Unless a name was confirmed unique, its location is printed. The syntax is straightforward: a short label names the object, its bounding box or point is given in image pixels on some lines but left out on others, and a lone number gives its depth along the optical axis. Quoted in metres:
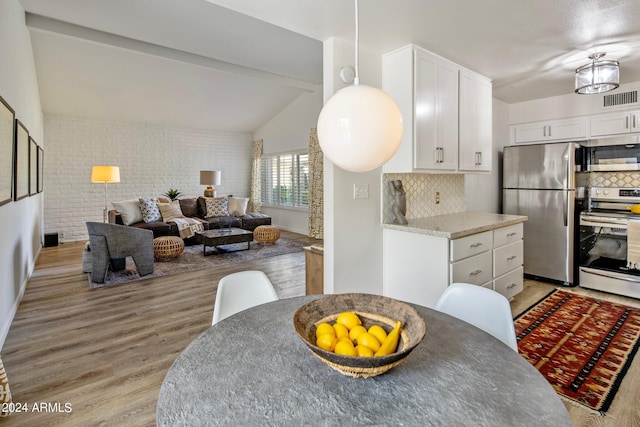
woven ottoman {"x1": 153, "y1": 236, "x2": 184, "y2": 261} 4.95
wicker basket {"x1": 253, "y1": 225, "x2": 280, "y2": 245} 6.31
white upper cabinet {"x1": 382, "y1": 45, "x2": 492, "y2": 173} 2.65
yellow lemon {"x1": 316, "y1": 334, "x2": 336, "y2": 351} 0.94
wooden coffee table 5.36
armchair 3.85
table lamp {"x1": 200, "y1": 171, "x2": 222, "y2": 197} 7.16
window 7.64
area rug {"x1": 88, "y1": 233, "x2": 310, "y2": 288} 4.23
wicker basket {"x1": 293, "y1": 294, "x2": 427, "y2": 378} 0.84
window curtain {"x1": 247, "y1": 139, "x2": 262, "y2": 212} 8.84
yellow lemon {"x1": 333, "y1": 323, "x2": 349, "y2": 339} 1.01
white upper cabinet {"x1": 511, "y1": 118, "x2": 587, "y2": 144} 4.04
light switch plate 2.64
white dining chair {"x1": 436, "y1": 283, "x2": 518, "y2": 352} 1.43
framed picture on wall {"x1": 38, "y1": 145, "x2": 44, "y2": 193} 5.18
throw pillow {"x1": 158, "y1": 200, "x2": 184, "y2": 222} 6.29
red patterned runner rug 2.02
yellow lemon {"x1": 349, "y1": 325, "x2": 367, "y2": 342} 1.00
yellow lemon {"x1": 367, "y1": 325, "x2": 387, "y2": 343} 0.98
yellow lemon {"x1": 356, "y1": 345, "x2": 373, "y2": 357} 0.91
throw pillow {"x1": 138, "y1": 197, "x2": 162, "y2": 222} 6.06
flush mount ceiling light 2.73
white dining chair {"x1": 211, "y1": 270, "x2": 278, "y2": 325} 1.67
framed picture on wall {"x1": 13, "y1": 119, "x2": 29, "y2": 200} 3.00
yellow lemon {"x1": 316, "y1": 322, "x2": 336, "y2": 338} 1.00
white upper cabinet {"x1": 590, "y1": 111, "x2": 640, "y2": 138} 3.66
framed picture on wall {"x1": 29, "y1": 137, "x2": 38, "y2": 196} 4.02
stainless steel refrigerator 3.76
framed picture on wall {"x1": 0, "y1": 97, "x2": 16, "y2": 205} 2.42
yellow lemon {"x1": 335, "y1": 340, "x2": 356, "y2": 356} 0.90
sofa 5.81
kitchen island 2.54
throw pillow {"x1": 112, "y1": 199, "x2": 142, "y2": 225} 5.76
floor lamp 5.61
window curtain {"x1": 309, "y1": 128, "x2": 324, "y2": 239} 6.84
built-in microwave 3.54
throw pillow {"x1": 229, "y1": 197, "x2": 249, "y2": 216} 7.31
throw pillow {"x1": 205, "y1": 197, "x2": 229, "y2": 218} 7.08
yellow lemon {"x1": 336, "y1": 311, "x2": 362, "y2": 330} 1.06
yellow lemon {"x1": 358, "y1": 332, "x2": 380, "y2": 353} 0.93
